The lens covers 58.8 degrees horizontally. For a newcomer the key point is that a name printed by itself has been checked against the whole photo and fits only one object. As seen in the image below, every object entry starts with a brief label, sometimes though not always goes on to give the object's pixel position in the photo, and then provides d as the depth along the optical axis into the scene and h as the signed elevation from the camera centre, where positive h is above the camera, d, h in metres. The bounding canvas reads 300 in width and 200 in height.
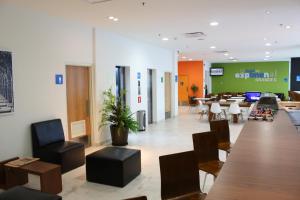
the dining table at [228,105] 10.12 -0.75
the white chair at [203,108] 11.18 -0.90
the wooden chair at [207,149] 3.10 -0.75
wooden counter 1.58 -0.61
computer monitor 11.70 -0.45
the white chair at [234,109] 9.78 -0.84
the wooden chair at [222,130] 3.81 -0.64
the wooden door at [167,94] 11.50 -0.33
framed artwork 4.24 +0.08
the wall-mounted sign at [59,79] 5.37 +0.19
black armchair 4.61 -1.05
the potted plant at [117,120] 6.60 -0.81
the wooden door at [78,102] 5.87 -0.31
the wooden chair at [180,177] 2.32 -0.81
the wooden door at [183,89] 17.55 -0.15
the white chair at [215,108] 9.86 -0.80
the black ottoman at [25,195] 2.75 -1.12
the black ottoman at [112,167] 4.08 -1.24
